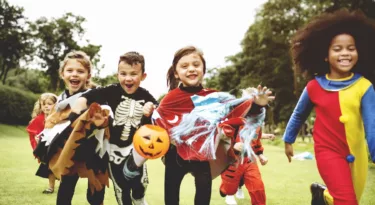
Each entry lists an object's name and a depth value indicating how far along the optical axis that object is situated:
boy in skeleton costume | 4.52
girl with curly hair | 3.61
